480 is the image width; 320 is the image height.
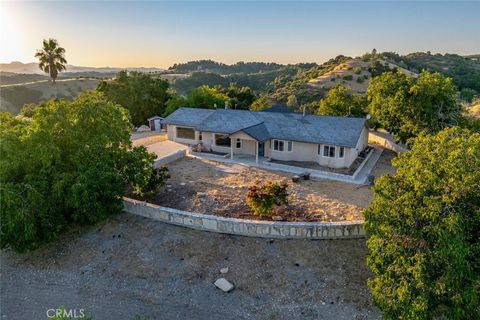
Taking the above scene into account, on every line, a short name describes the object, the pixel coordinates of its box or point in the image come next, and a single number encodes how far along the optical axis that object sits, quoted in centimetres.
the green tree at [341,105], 3531
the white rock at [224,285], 1475
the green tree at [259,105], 4182
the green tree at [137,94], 4366
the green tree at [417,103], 2725
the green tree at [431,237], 1044
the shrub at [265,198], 1872
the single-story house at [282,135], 2723
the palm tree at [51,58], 4975
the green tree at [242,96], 4874
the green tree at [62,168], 1611
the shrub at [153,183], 2159
